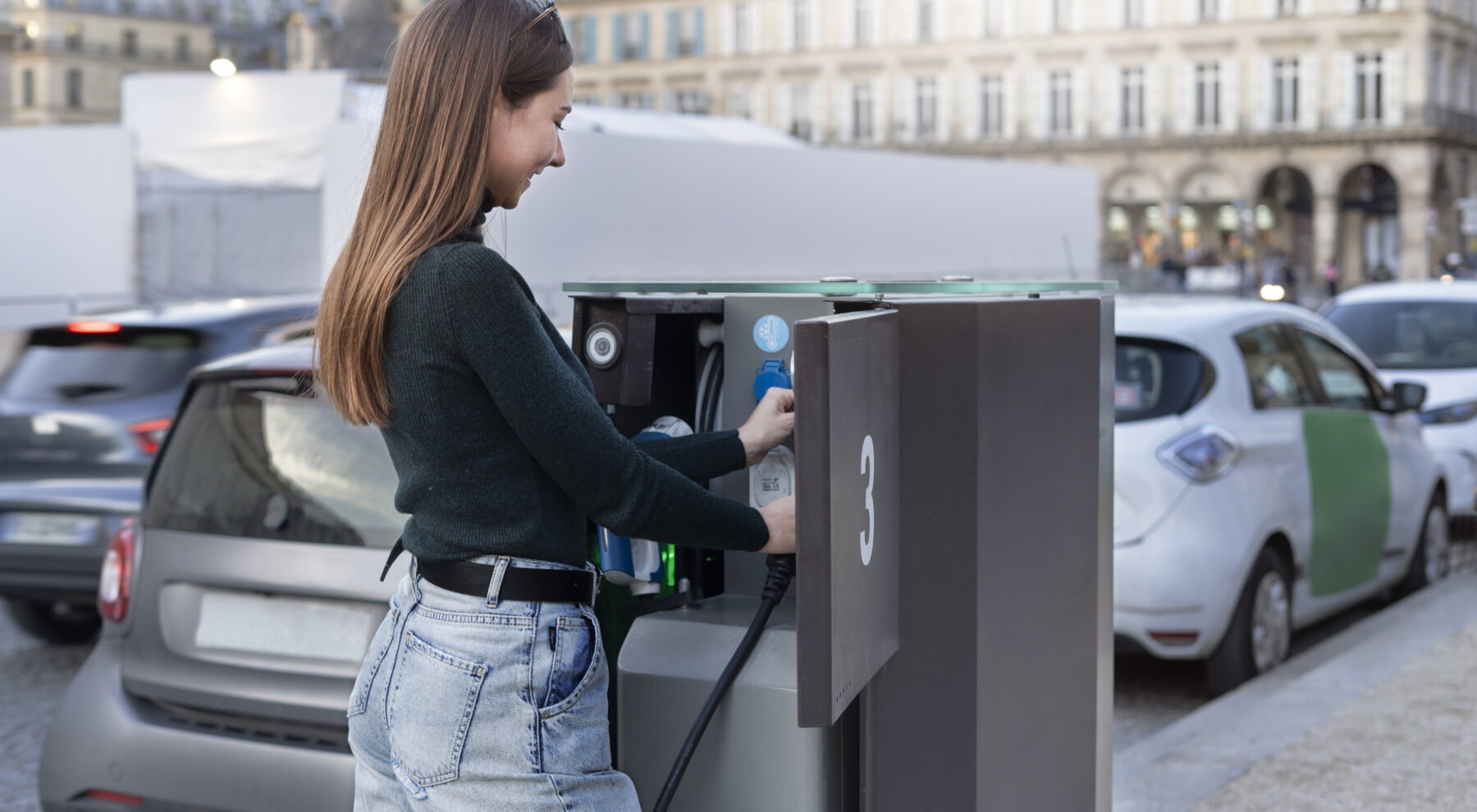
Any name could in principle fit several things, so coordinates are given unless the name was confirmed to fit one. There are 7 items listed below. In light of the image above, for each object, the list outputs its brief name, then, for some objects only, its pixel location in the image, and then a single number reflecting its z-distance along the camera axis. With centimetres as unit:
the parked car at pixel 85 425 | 660
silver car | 363
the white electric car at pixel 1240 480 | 591
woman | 193
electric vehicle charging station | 238
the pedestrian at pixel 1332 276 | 4697
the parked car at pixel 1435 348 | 930
